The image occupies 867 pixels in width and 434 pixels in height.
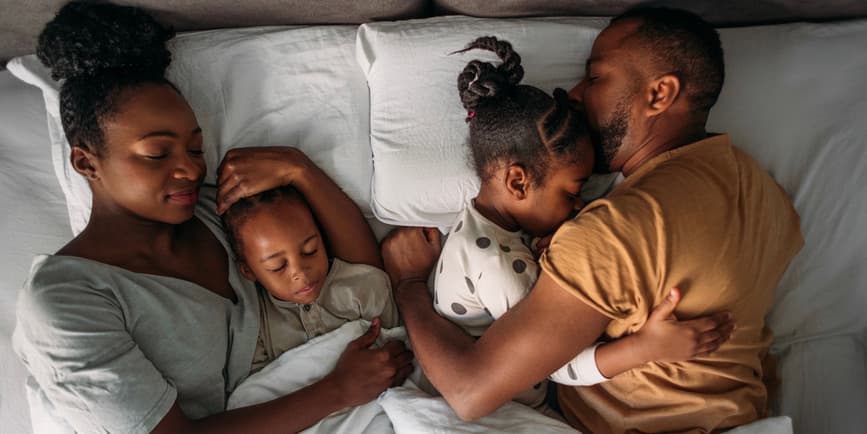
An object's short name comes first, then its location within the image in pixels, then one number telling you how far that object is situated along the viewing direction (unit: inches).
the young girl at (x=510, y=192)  53.6
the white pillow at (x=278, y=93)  63.7
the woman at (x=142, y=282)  48.7
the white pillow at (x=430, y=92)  61.6
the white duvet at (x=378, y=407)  53.7
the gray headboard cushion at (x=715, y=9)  65.7
